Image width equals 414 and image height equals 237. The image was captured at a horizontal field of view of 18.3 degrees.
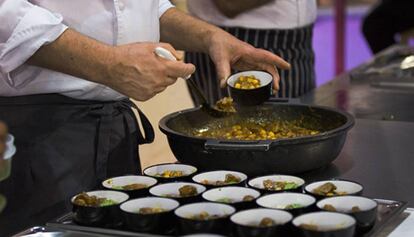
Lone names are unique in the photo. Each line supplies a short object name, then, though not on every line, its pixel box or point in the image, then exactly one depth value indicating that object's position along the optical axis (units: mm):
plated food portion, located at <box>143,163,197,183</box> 2573
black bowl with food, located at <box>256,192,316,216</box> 2369
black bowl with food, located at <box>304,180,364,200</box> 2436
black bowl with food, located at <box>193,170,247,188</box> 2525
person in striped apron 3768
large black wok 2587
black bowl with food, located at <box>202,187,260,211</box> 2418
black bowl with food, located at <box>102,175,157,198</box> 2476
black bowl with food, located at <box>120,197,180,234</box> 2309
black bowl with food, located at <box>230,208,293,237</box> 2233
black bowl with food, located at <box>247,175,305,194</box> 2467
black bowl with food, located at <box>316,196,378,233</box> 2301
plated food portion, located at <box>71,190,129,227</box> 2359
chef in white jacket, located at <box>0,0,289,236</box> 2628
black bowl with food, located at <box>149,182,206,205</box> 2425
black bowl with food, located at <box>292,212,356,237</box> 2218
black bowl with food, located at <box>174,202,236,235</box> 2272
